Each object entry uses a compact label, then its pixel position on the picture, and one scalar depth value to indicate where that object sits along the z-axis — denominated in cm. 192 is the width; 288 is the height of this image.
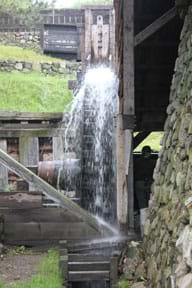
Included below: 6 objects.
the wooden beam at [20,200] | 851
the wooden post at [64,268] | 652
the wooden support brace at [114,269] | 651
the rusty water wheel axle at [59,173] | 1028
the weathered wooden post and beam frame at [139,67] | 756
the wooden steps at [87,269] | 654
